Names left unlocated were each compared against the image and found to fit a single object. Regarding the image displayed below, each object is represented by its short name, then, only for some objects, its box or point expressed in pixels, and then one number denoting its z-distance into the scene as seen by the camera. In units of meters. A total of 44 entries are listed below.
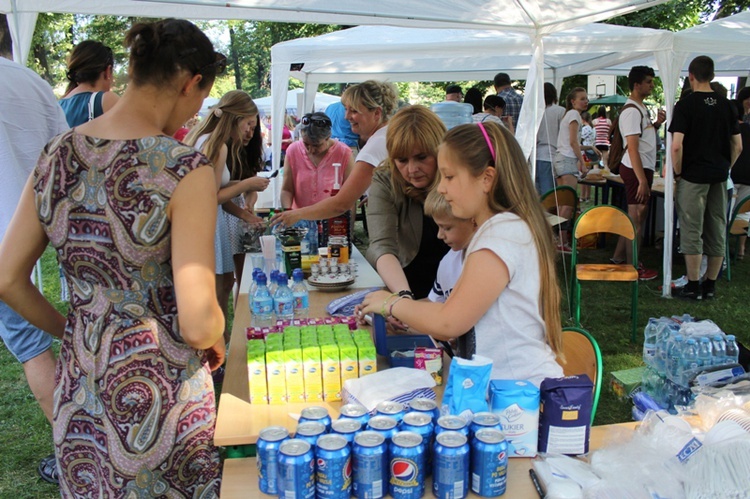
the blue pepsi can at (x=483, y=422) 1.38
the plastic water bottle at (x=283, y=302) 2.46
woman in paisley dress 1.42
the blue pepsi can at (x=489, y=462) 1.32
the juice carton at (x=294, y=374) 1.78
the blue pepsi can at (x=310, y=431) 1.34
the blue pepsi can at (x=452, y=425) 1.37
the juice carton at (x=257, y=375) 1.77
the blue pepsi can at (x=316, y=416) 1.44
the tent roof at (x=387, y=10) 4.39
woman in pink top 4.40
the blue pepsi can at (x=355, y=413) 1.45
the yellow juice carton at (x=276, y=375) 1.77
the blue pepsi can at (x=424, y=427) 1.36
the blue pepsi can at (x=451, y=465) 1.31
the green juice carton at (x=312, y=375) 1.78
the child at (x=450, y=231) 2.30
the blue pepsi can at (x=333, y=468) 1.28
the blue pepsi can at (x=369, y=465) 1.29
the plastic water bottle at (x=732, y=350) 3.31
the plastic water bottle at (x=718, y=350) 3.29
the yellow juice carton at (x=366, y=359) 1.80
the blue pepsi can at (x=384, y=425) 1.36
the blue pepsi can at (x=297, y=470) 1.28
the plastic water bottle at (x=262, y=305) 2.44
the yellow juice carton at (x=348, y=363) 1.79
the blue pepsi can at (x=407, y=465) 1.31
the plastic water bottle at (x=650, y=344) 3.61
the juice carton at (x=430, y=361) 1.91
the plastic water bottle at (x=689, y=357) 3.29
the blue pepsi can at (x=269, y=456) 1.35
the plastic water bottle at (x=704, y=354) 3.29
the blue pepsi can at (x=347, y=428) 1.34
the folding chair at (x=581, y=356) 2.06
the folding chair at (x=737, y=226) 6.35
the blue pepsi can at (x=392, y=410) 1.46
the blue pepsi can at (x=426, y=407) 1.47
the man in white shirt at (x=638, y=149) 6.14
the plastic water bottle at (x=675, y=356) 3.34
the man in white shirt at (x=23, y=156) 2.63
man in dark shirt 5.49
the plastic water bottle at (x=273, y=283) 2.52
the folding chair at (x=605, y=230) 4.83
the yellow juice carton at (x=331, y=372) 1.79
